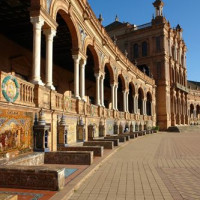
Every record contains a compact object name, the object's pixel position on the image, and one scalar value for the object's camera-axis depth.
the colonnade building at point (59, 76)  7.23
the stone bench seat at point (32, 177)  4.57
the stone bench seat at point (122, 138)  16.17
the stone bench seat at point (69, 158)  7.62
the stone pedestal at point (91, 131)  14.44
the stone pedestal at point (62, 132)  9.98
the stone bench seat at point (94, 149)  9.22
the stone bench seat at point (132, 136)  19.38
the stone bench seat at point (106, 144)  11.77
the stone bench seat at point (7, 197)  3.02
